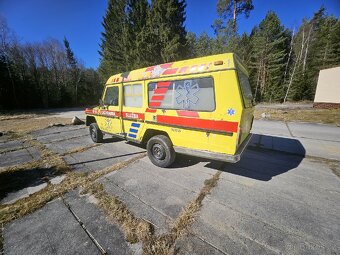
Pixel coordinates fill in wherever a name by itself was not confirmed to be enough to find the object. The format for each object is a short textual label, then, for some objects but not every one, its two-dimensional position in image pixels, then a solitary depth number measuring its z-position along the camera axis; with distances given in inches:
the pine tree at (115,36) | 958.5
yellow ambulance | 121.6
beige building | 598.2
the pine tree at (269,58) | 1041.5
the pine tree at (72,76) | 1174.0
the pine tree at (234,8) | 872.6
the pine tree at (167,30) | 792.3
